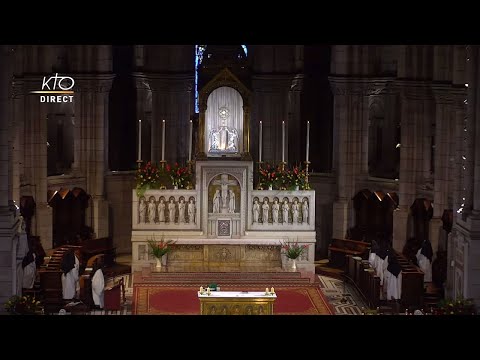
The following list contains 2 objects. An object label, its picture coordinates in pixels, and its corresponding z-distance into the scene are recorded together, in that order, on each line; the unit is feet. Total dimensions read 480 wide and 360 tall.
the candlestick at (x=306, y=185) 124.24
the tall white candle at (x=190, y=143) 130.39
